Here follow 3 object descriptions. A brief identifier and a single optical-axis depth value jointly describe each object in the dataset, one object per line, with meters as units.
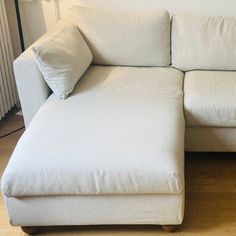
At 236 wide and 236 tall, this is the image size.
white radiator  2.41
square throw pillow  1.79
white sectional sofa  1.38
